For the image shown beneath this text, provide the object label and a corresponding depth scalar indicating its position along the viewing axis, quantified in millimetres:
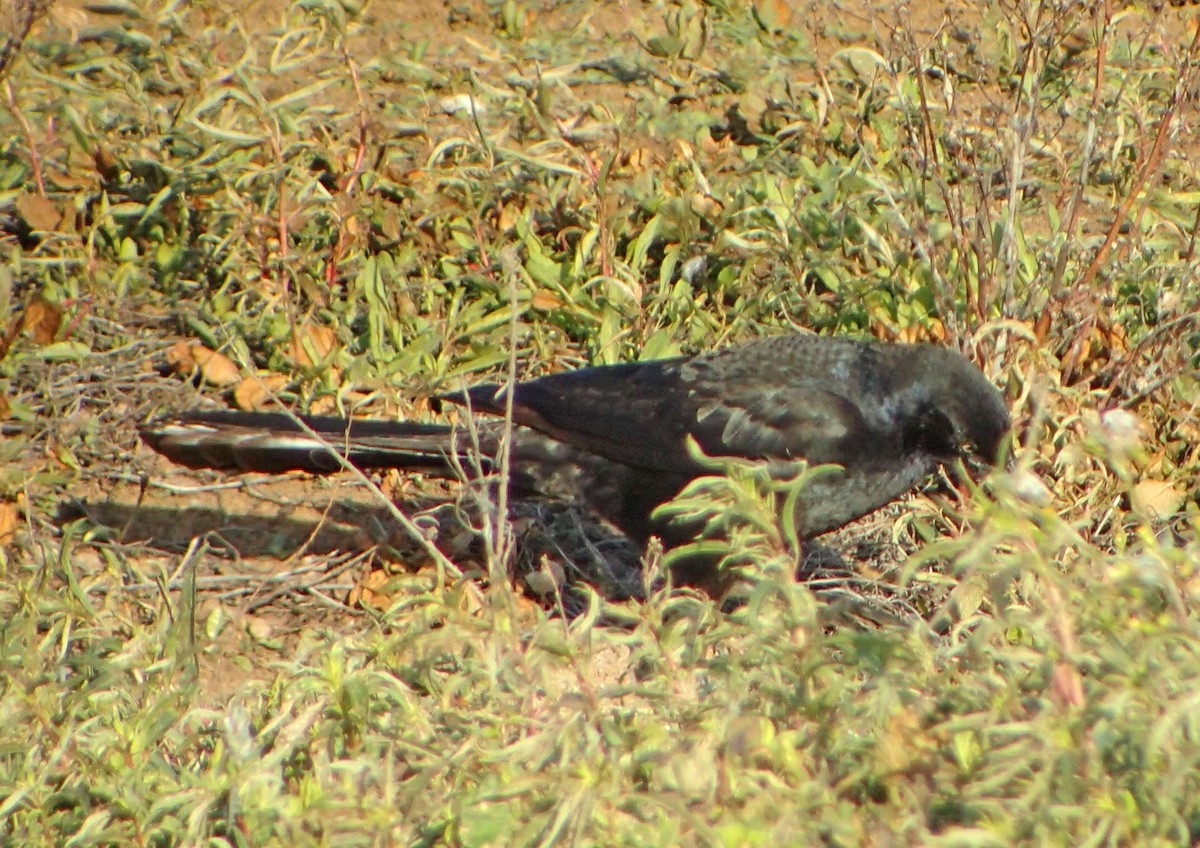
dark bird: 9102
